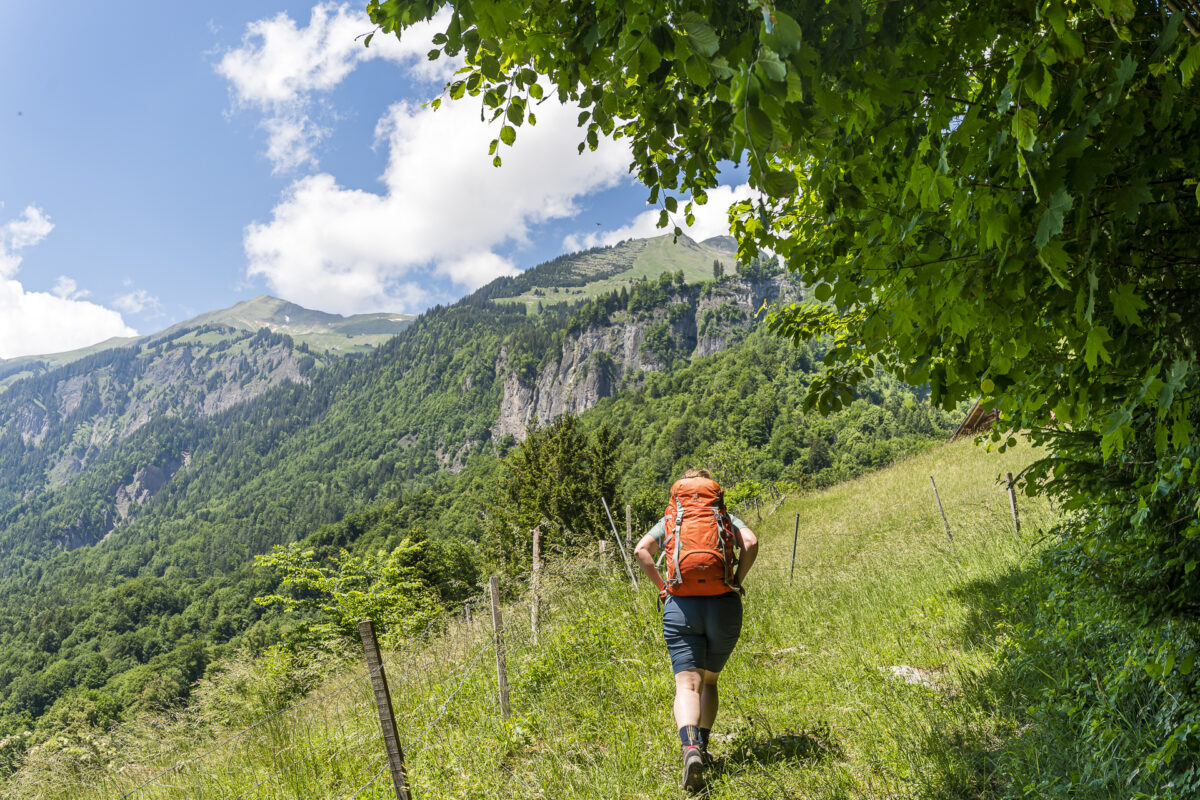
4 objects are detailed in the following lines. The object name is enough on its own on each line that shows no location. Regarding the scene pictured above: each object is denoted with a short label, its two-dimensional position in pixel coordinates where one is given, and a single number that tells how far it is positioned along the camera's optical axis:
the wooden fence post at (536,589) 6.80
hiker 3.81
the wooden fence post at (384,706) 3.81
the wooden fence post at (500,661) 5.01
